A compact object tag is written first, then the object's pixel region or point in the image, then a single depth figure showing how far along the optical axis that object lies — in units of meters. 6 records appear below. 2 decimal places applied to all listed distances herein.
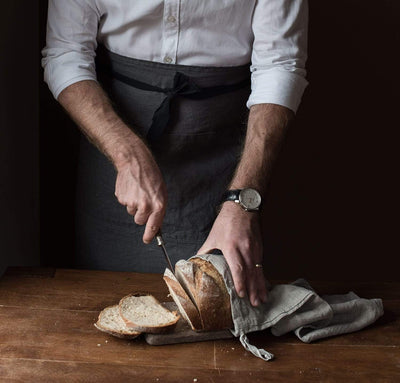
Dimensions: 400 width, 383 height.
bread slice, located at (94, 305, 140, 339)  1.41
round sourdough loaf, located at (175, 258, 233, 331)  1.45
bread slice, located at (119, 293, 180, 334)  1.42
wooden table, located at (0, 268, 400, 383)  1.30
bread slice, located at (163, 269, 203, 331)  1.45
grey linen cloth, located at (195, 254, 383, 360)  1.46
